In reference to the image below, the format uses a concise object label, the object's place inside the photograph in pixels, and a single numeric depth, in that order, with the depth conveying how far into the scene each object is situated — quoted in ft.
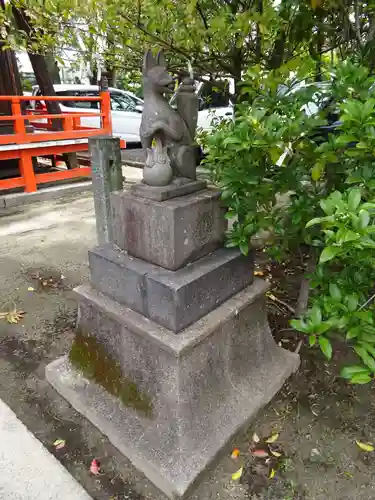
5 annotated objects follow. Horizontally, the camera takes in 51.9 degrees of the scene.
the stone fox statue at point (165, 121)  6.58
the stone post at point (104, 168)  11.05
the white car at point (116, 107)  35.94
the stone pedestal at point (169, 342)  6.46
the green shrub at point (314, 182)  4.25
